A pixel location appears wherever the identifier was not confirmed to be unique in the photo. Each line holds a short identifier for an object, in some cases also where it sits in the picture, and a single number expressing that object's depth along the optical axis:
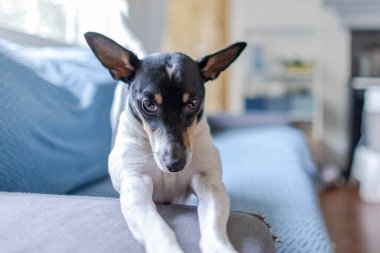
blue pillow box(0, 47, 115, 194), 1.01
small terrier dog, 0.81
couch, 0.64
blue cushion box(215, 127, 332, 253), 0.93
